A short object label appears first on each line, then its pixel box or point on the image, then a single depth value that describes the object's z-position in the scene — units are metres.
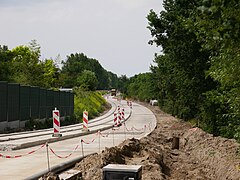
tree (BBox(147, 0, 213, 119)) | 27.29
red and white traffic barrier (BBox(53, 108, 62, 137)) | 23.89
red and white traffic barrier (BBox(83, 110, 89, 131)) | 31.18
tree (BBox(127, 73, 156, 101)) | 101.11
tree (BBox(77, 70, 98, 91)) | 95.79
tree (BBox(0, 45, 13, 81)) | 54.52
